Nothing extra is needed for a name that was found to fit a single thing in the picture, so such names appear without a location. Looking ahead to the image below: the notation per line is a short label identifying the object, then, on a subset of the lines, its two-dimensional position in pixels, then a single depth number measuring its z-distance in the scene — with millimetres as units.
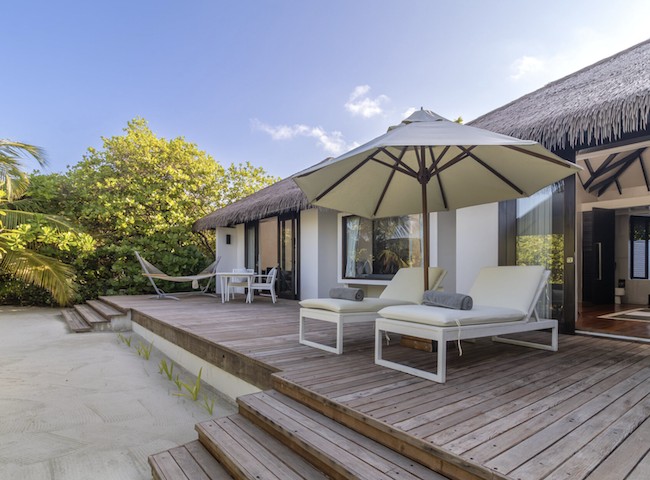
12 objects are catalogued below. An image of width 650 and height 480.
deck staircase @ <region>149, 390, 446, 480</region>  1562
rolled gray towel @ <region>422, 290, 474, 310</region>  2734
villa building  3791
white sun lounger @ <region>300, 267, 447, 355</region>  3188
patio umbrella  2639
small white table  7188
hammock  8086
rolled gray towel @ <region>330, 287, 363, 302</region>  3383
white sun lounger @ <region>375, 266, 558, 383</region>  2473
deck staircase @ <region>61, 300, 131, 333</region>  6543
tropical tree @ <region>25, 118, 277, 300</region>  9505
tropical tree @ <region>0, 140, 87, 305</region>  7750
